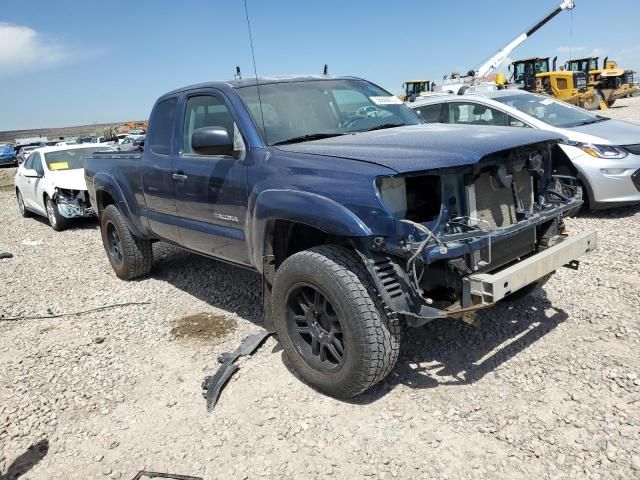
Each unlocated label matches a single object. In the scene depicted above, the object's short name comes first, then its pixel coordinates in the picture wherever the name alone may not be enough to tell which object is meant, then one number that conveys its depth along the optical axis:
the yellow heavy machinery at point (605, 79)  26.58
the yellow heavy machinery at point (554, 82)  22.09
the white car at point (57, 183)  9.51
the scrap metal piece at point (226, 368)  3.46
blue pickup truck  2.86
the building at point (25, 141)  35.14
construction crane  23.83
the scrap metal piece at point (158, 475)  2.75
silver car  6.41
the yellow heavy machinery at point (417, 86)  29.38
